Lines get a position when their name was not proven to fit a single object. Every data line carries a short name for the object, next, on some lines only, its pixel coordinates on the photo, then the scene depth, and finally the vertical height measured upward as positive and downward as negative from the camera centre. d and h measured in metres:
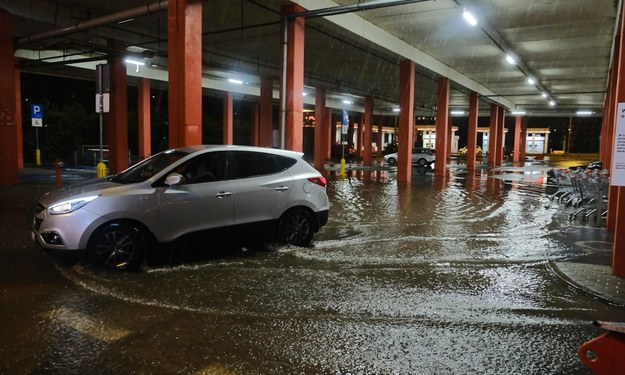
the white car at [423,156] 37.19 -0.88
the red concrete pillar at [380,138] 63.22 +0.81
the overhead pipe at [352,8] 11.86 +3.47
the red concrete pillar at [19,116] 23.64 +1.01
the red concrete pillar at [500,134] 43.25 +1.14
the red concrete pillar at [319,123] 32.41 +1.34
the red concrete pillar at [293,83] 13.81 +1.73
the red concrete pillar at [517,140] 50.22 +0.68
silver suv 6.18 -0.90
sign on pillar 6.19 -0.05
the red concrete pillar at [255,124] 42.59 +1.58
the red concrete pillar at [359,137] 55.25 +0.76
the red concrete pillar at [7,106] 15.95 +1.01
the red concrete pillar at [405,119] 21.83 +1.20
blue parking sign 21.94 +1.01
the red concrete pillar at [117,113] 19.88 +1.08
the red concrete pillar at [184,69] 10.80 +1.61
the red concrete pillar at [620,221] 6.21 -0.93
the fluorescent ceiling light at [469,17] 14.86 +4.06
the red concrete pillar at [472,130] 32.66 +1.17
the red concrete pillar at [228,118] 36.03 +1.71
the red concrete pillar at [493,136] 40.31 +0.88
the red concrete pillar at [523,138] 56.42 +1.05
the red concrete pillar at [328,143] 44.87 +0.00
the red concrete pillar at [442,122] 26.11 +1.27
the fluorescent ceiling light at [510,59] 22.08 +4.08
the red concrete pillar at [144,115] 29.78 +1.51
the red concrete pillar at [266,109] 28.63 +1.94
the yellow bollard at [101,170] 13.65 -0.91
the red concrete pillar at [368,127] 37.47 +1.30
